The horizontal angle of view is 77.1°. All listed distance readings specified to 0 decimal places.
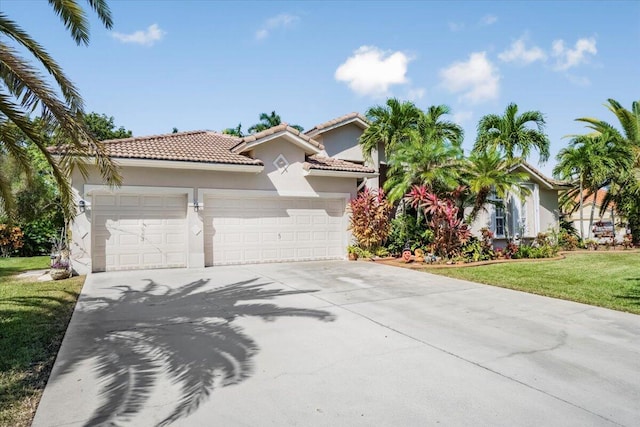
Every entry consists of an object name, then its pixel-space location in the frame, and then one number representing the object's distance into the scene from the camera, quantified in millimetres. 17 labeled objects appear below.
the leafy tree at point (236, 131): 33438
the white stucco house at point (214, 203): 12391
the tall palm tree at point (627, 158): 20000
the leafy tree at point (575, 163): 19688
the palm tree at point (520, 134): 17938
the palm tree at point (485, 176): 14625
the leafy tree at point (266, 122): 29984
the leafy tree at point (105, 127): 36094
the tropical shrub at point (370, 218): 15328
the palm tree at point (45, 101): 6051
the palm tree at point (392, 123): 17141
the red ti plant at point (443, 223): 14211
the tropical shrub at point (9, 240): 18770
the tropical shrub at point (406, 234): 15930
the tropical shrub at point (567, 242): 19844
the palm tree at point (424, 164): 14766
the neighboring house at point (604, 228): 20877
